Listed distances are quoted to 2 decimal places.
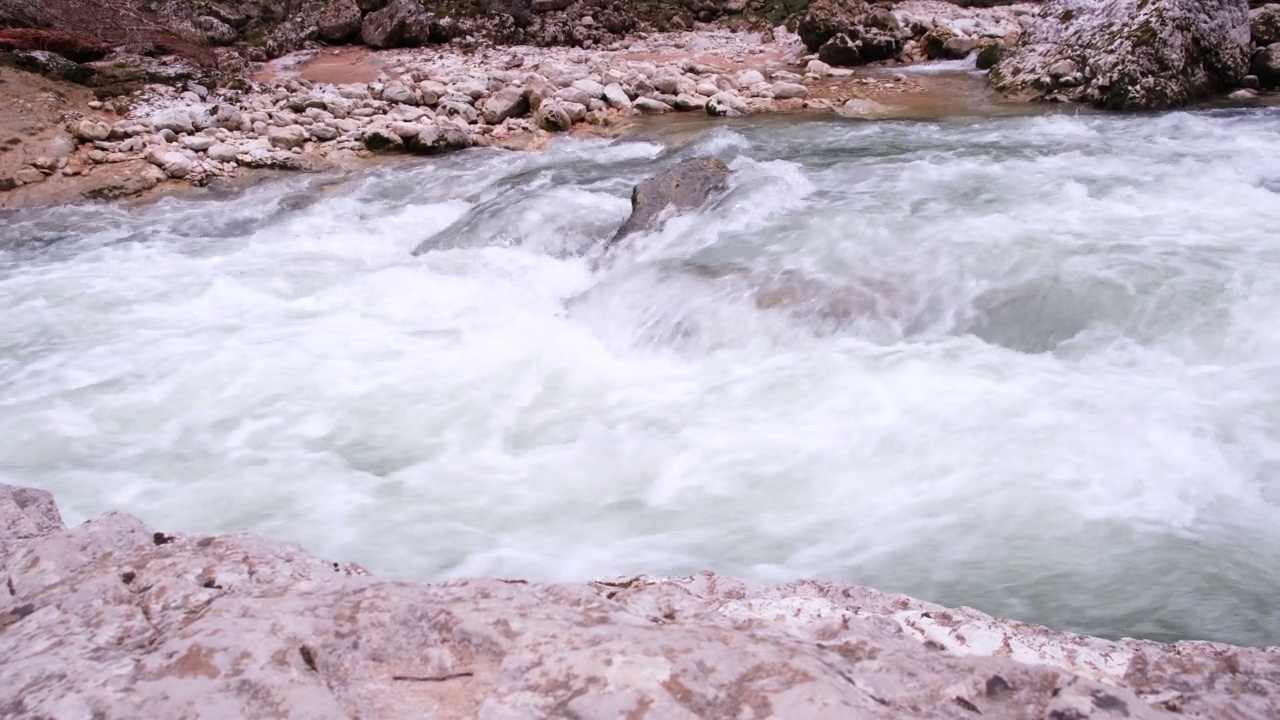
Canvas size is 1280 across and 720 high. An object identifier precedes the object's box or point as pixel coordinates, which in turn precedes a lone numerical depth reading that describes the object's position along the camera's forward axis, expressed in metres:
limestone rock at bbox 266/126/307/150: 9.41
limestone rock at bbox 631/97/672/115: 10.58
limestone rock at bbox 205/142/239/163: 9.00
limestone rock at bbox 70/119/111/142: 9.09
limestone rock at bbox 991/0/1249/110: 9.39
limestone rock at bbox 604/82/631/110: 10.64
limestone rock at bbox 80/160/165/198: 8.28
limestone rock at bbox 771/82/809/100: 10.84
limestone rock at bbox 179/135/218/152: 9.18
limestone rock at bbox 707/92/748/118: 10.29
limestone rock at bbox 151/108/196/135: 9.52
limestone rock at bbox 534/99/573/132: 9.97
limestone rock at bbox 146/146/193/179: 8.66
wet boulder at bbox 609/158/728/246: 6.20
